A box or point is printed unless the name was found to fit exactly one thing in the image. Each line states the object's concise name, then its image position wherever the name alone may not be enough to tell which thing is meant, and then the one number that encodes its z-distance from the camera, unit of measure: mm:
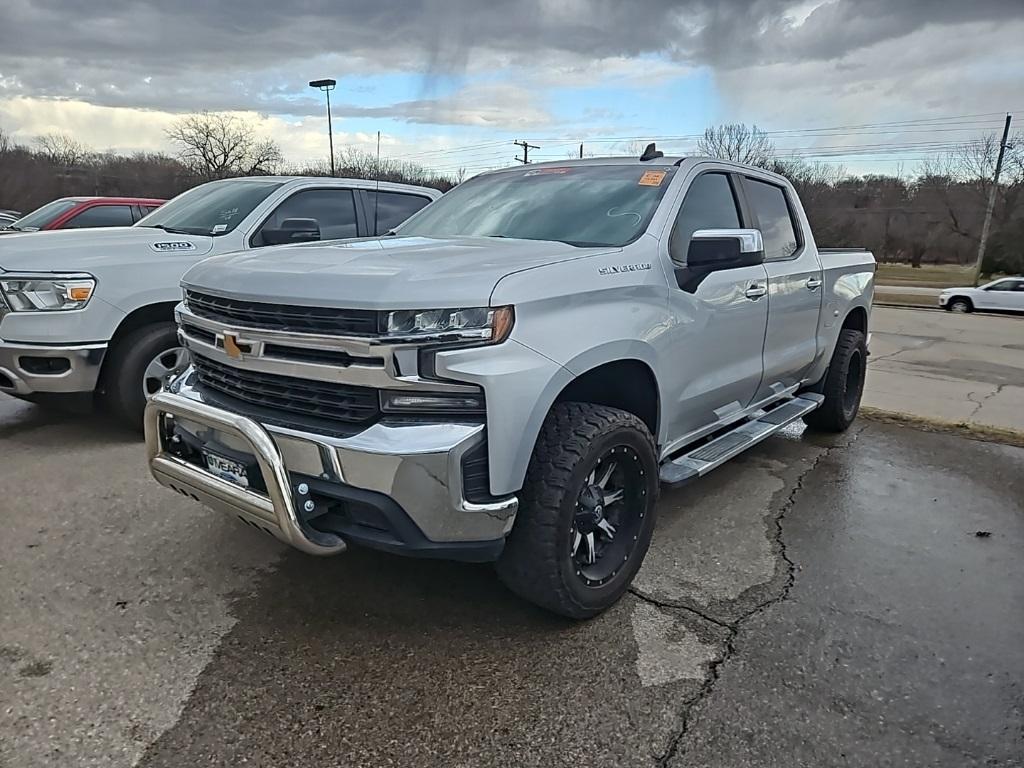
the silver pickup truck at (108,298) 4703
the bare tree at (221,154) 59969
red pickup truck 10898
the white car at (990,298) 26203
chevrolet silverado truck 2506
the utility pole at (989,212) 38750
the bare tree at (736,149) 48031
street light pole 30312
